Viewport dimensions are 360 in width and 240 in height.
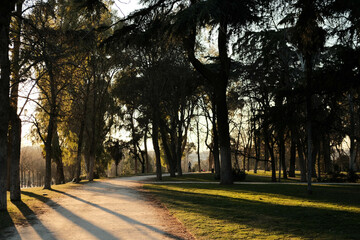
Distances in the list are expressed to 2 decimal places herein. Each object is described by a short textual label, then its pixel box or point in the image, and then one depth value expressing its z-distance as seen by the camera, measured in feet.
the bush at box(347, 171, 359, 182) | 81.46
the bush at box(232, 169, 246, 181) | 84.89
